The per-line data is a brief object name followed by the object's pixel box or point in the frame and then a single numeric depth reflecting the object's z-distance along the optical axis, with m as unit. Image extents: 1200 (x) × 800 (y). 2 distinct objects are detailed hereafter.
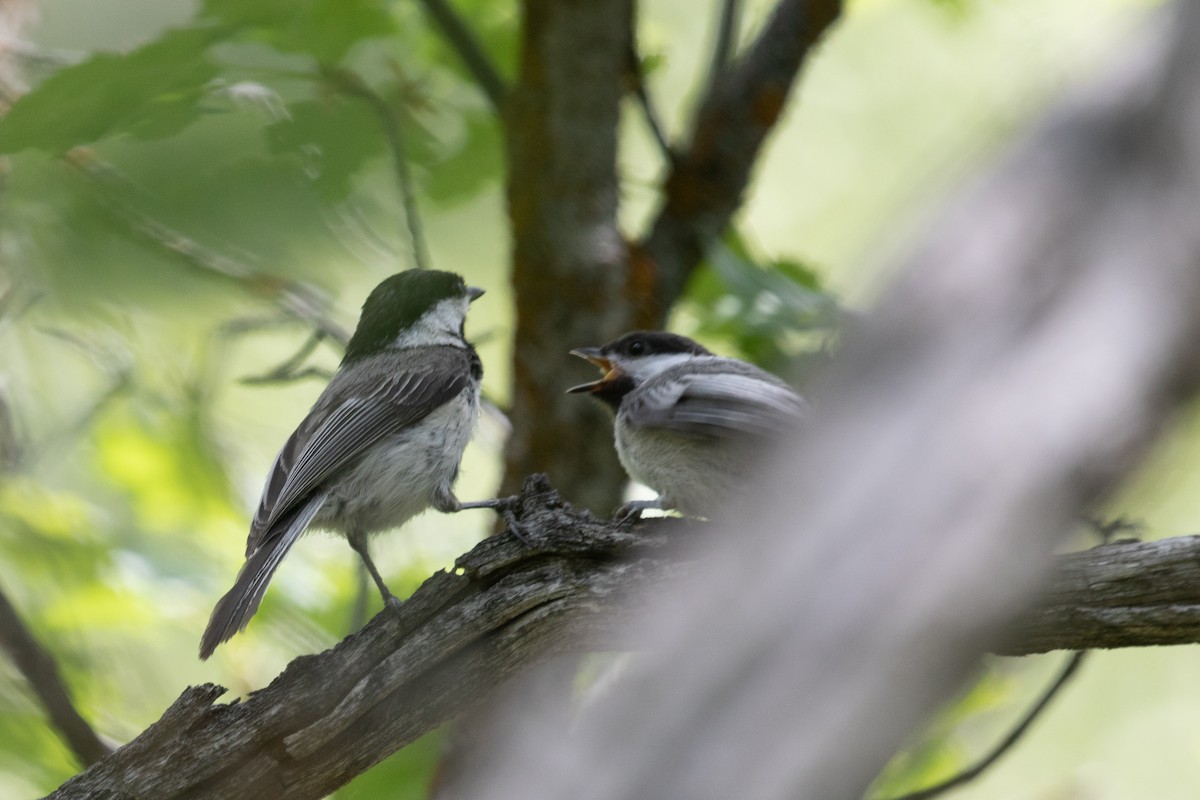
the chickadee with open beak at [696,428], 5.46
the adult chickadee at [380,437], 4.97
